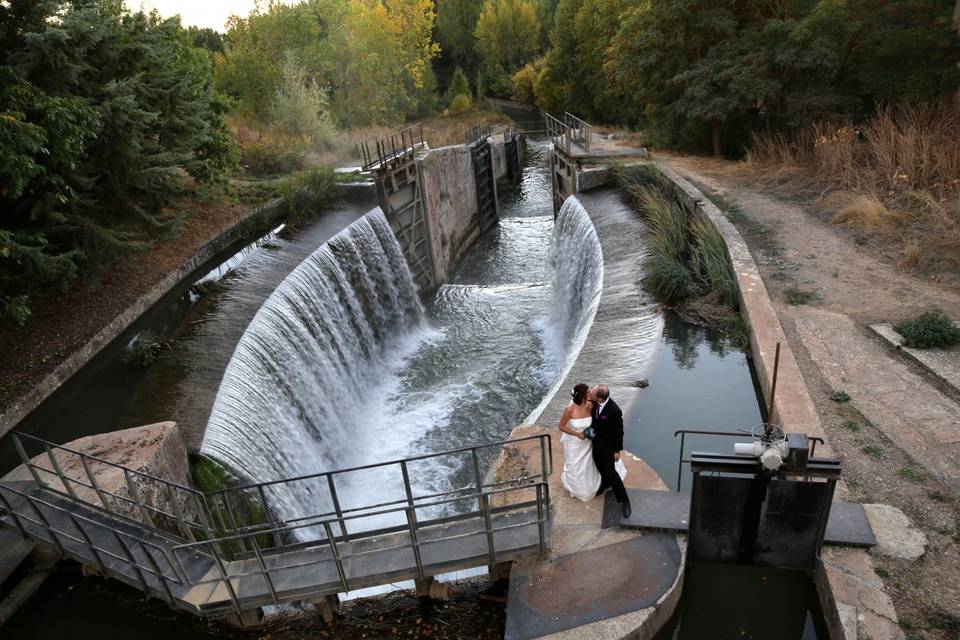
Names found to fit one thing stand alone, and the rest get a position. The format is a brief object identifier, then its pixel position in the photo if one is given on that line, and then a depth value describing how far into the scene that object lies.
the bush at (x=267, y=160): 20.47
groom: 5.48
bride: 5.57
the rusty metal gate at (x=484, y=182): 25.83
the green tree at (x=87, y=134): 8.38
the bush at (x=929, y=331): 7.98
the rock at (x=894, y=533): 5.12
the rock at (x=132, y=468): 5.97
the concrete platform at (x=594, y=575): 4.79
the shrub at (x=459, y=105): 48.12
